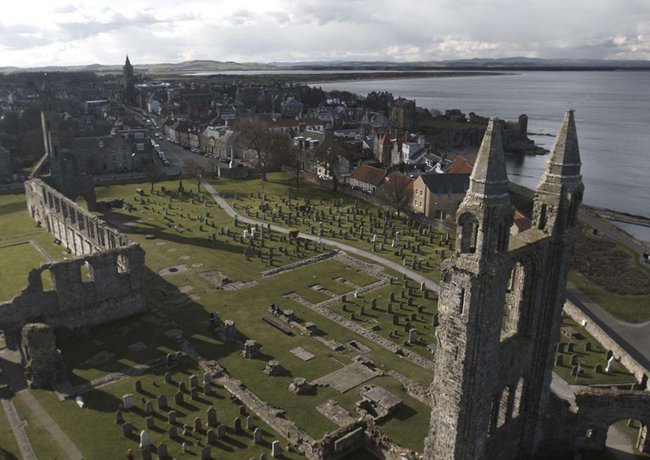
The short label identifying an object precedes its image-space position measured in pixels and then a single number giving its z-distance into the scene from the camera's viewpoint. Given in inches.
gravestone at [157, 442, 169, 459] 994.7
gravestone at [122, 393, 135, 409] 1139.6
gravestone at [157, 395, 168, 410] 1144.2
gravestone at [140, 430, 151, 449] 1009.5
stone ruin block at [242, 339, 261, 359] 1341.0
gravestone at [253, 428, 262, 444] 1041.5
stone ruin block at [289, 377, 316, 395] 1198.9
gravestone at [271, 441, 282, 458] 1005.2
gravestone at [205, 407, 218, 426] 1087.6
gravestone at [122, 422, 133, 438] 1053.8
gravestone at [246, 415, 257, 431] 1081.4
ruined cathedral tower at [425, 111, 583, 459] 718.5
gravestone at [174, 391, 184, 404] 1161.4
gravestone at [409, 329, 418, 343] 1419.8
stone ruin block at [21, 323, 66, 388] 1198.9
